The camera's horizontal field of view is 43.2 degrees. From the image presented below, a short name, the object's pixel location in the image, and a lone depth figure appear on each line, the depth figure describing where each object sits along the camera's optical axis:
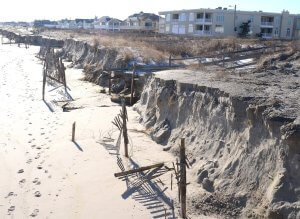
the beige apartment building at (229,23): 66.19
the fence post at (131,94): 22.33
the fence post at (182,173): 9.68
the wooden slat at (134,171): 12.05
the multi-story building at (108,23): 113.38
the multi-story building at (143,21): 100.38
